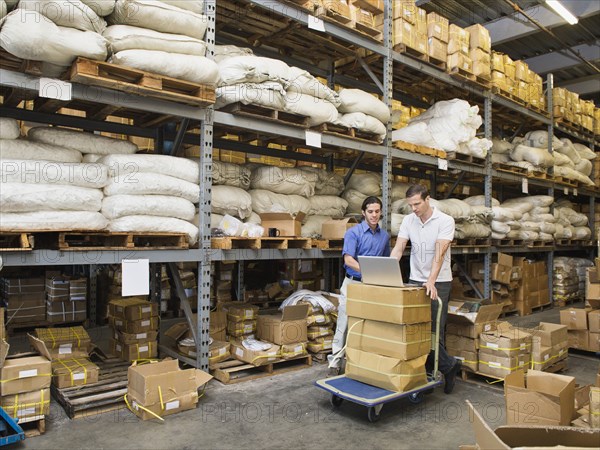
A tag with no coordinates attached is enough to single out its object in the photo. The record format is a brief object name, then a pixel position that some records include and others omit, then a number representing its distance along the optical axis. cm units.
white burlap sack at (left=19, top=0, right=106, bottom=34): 351
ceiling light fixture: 752
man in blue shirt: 504
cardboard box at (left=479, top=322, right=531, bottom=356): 504
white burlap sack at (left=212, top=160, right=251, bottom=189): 534
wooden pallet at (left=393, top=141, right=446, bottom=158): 671
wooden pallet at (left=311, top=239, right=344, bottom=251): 563
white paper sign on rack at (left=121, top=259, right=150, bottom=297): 410
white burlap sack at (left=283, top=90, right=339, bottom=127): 529
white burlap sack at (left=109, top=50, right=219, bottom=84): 398
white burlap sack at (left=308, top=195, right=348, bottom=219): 632
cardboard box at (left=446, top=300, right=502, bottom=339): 527
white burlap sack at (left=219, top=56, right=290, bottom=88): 484
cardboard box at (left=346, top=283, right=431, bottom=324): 400
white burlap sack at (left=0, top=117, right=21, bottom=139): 370
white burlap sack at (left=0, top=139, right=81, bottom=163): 370
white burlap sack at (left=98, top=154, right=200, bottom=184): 416
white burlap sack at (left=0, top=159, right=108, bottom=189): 358
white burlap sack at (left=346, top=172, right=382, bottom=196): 700
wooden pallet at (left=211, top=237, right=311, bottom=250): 480
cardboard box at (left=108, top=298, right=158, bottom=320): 495
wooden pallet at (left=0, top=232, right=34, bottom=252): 357
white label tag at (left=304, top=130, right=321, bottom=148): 553
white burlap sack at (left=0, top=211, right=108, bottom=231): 354
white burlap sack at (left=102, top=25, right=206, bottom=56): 399
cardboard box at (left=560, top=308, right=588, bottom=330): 654
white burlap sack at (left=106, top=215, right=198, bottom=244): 409
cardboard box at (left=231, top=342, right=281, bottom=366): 502
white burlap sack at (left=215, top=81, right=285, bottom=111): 480
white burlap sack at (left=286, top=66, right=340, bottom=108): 536
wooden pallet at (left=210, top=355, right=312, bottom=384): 482
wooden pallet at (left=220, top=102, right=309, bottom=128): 493
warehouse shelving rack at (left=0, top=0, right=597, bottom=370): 401
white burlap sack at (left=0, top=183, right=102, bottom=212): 351
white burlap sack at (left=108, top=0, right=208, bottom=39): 405
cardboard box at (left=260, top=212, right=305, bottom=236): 535
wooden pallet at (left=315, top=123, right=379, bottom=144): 570
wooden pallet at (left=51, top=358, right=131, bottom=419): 385
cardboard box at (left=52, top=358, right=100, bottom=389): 410
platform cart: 380
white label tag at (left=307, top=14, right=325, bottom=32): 543
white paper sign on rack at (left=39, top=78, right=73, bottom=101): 372
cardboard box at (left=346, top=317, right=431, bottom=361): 402
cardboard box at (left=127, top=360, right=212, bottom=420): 379
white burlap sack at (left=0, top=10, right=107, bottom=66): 337
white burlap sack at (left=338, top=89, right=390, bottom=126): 595
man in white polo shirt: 467
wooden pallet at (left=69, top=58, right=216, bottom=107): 373
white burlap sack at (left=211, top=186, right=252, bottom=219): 517
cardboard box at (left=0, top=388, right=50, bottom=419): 344
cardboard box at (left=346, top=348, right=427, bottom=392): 399
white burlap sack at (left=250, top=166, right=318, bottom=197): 582
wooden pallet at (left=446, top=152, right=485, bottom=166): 739
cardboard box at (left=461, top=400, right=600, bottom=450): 235
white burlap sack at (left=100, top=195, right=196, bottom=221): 405
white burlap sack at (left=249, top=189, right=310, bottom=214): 573
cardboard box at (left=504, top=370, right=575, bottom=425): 322
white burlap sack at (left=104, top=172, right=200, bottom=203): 411
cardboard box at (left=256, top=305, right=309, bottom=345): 527
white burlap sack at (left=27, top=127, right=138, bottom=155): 398
